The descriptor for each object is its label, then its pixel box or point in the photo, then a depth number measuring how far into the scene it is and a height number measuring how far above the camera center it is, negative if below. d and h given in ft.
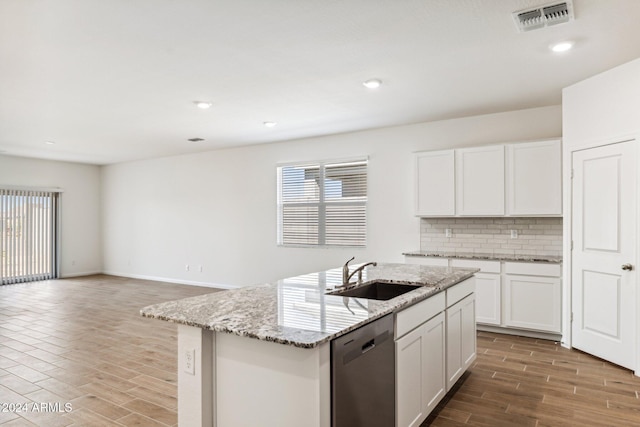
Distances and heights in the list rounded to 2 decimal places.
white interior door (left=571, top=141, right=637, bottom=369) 11.77 -1.24
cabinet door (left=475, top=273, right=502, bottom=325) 15.20 -3.32
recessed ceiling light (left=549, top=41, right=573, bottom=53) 10.27 +4.38
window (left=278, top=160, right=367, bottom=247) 20.62 +0.49
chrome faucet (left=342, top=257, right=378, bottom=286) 8.98 -1.44
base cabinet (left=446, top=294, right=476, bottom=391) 9.54 -3.26
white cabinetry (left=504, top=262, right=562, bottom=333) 14.30 -3.08
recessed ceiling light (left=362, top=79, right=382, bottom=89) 13.00 +4.30
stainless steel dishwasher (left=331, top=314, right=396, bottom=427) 5.48 -2.49
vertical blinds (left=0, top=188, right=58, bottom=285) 27.45 -1.62
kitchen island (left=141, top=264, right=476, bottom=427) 5.25 -2.01
